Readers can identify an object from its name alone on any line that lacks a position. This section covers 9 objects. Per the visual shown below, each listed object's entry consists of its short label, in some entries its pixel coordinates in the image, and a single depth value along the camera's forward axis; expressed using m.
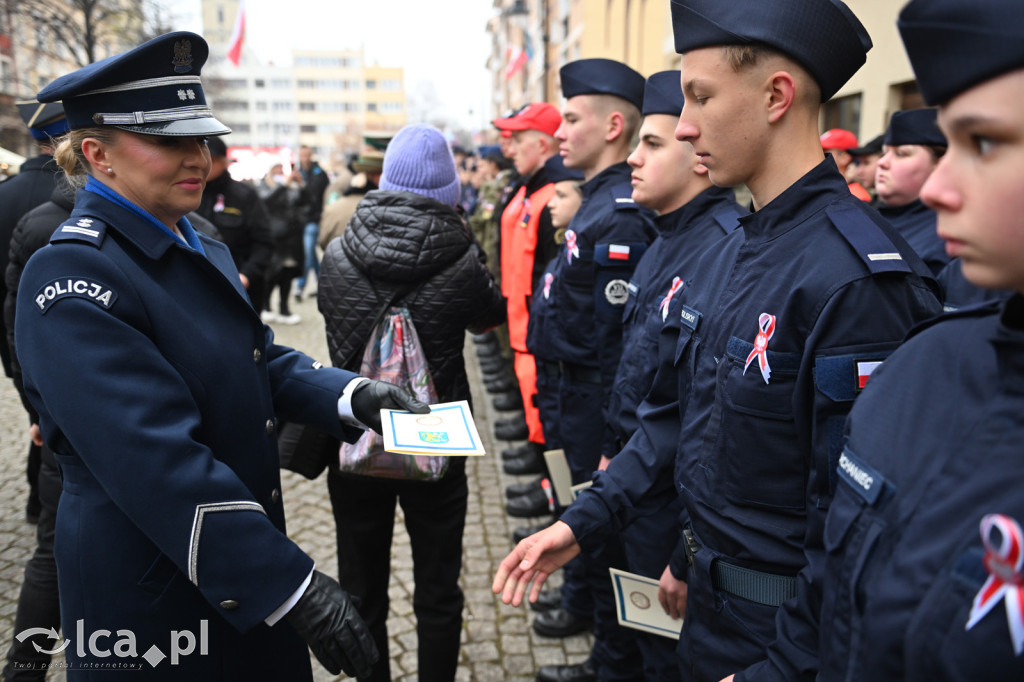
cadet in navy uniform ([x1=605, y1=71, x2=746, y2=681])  2.38
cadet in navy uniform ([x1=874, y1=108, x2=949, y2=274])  3.76
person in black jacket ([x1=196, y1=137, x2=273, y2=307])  5.76
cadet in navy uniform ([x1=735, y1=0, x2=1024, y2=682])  0.87
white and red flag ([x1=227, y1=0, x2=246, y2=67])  18.59
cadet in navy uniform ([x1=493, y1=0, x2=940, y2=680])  1.40
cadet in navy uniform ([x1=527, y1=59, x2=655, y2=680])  3.16
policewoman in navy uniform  1.57
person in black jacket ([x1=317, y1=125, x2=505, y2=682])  2.67
